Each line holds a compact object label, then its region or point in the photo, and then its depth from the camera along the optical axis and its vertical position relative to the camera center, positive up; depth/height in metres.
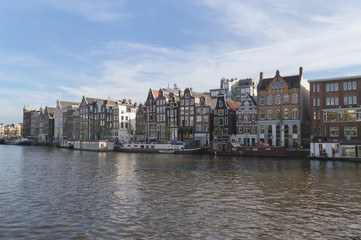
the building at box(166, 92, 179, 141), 108.06 +6.62
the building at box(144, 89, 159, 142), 115.47 +7.90
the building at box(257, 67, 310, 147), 82.44 +6.82
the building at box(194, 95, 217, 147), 99.25 +4.75
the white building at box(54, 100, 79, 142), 165.89 +9.41
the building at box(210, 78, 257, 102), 130.02 +20.59
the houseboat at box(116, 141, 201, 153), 84.03 -3.76
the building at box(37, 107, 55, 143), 179.75 +5.99
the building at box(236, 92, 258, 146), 89.94 +3.75
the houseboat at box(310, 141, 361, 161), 59.07 -3.16
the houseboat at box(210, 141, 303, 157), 68.88 -3.79
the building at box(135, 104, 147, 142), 119.94 +4.60
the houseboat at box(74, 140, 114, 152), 100.12 -3.71
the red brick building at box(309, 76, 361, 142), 70.50 +6.49
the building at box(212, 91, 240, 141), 94.50 +5.18
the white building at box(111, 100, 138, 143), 130.50 +5.46
